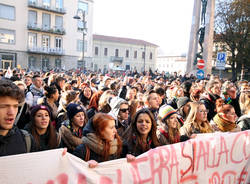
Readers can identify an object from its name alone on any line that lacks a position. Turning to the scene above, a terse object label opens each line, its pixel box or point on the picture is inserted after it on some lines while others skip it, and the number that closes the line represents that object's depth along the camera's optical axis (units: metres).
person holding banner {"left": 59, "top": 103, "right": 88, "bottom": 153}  3.17
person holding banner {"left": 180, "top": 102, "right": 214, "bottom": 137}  3.71
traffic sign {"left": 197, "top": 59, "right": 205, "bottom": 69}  11.36
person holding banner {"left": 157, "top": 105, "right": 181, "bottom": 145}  3.35
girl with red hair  2.66
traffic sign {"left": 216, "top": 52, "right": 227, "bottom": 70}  9.11
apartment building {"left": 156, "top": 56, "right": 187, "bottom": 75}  83.12
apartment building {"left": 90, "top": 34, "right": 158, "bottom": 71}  58.72
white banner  2.20
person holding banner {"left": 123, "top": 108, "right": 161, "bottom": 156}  3.04
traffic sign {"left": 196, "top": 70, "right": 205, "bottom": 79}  11.26
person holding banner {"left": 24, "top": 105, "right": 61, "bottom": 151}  2.93
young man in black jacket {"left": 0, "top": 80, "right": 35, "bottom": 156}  2.15
